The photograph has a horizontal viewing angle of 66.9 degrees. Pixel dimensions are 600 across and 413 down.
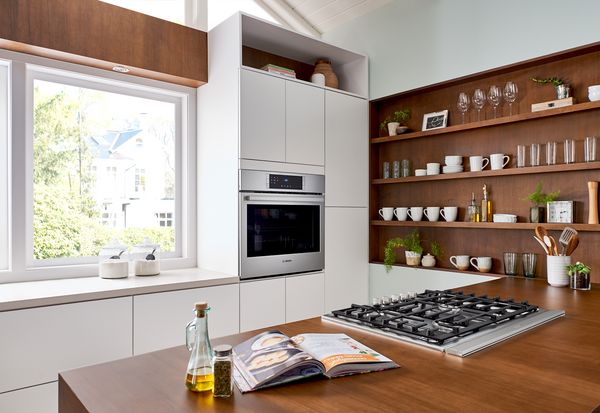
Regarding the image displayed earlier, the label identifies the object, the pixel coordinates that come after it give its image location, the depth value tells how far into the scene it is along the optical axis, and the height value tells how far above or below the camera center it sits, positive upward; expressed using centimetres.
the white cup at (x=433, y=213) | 318 -2
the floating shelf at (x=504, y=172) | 243 +23
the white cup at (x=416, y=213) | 328 -2
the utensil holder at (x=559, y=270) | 226 -30
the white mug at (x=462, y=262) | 302 -35
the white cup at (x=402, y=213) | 337 -2
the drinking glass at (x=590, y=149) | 243 +33
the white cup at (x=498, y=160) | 284 +31
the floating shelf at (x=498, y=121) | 245 +54
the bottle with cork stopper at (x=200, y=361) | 94 -31
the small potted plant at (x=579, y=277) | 217 -32
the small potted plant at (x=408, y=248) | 330 -28
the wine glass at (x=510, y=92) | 278 +73
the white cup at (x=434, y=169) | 316 +29
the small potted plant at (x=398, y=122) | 341 +68
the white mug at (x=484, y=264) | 290 -35
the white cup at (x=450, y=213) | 308 -2
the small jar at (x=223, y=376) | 92 -33
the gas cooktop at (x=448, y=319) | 126 -35
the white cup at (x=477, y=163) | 294 +31
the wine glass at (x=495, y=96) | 285 +72
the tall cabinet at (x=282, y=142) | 281 +46
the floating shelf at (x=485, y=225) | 244 -9
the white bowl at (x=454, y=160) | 306 +34
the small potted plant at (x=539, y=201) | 262 +5
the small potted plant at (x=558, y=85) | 256 +71
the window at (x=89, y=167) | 251 +28
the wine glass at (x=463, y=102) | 298 +71
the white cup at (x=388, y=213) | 346 -2
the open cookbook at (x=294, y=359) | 98 -35
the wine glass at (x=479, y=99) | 292 +72
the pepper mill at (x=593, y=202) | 243 +4
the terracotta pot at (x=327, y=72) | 344 +105
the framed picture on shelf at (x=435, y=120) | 318 +64
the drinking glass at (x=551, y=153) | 262 +33
